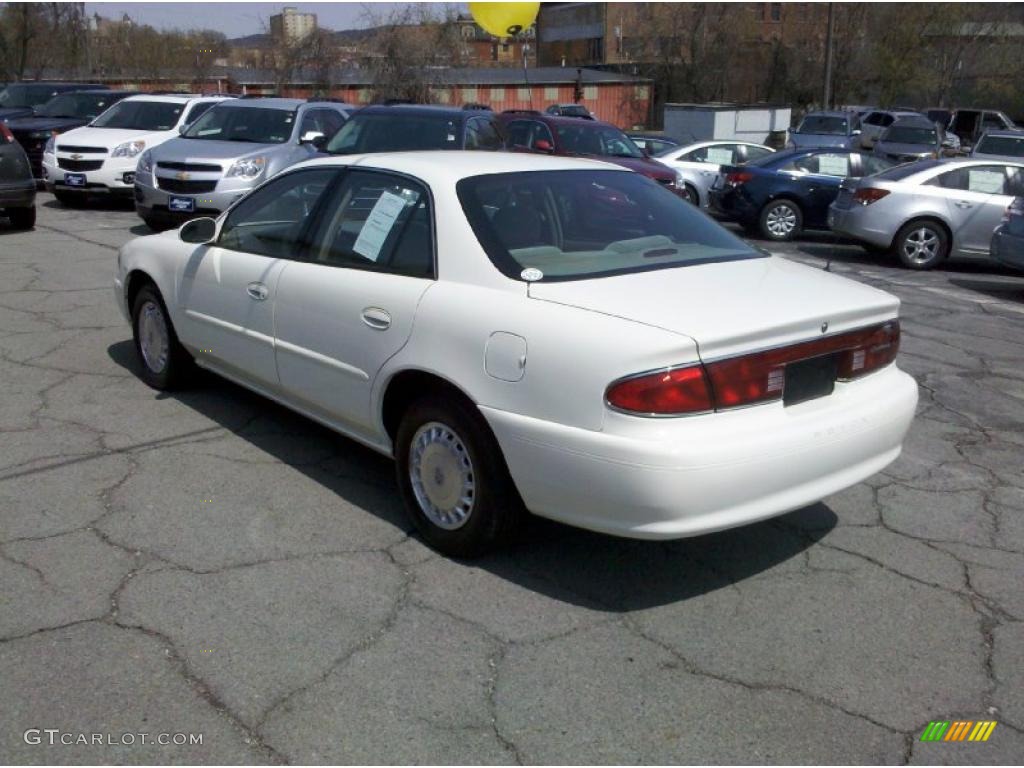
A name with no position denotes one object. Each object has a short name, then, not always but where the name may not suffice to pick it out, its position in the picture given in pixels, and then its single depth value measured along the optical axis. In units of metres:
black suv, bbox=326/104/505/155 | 11.96
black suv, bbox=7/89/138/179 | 16.67
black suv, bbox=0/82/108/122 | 20.22
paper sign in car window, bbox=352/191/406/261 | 4.51
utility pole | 34.66
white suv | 14.71
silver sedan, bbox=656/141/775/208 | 17.62
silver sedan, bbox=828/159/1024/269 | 12.85
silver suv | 12.07
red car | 14.24
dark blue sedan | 15.37
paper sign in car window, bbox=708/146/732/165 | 18.16
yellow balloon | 15.06
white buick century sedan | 3.49
